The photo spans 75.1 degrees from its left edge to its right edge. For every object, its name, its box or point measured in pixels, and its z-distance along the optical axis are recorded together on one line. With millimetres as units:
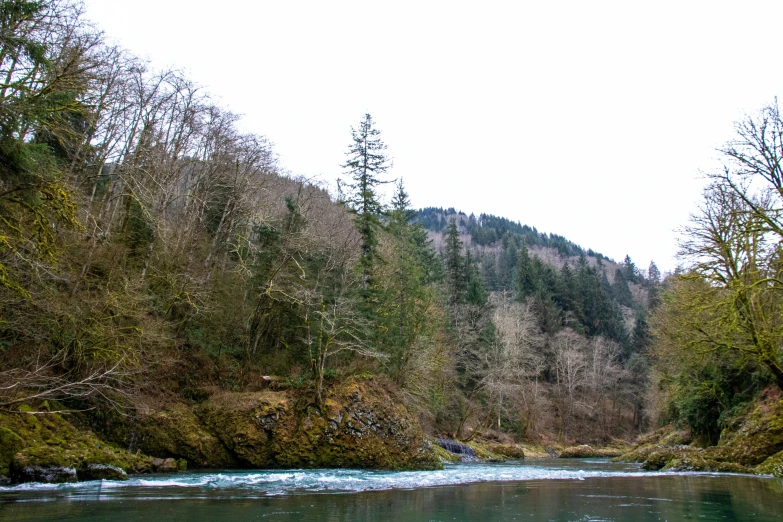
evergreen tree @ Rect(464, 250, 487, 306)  58288
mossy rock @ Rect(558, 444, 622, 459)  47531
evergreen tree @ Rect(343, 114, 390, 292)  30734
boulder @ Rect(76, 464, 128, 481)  14984
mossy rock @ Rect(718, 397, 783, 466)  19969
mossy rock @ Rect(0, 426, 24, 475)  13539
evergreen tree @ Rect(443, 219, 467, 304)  60772
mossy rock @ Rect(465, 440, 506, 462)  38062
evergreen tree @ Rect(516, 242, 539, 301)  78781
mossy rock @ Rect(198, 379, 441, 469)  21953
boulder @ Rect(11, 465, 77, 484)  13352
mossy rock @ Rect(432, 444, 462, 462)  32872
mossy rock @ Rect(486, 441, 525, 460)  42094
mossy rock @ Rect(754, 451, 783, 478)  17188
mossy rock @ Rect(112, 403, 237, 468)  20078
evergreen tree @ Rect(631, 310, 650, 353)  85762
